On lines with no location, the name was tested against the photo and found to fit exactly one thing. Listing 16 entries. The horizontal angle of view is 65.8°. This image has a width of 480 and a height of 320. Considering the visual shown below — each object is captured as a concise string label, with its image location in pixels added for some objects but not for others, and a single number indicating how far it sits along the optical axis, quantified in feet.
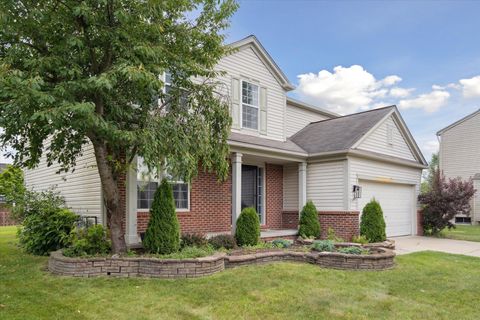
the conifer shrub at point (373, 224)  37.24
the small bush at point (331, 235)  38.50
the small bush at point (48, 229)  31.24
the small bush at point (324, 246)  30.09
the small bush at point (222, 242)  31.07
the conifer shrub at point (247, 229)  32.50
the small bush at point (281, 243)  33.07
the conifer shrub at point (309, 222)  39.14
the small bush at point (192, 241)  28.76
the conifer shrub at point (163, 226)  25.61
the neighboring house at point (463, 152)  79.77
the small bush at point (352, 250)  27.77
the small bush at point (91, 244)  24.80
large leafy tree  20.18
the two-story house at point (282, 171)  35.86
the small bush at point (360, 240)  36.58
